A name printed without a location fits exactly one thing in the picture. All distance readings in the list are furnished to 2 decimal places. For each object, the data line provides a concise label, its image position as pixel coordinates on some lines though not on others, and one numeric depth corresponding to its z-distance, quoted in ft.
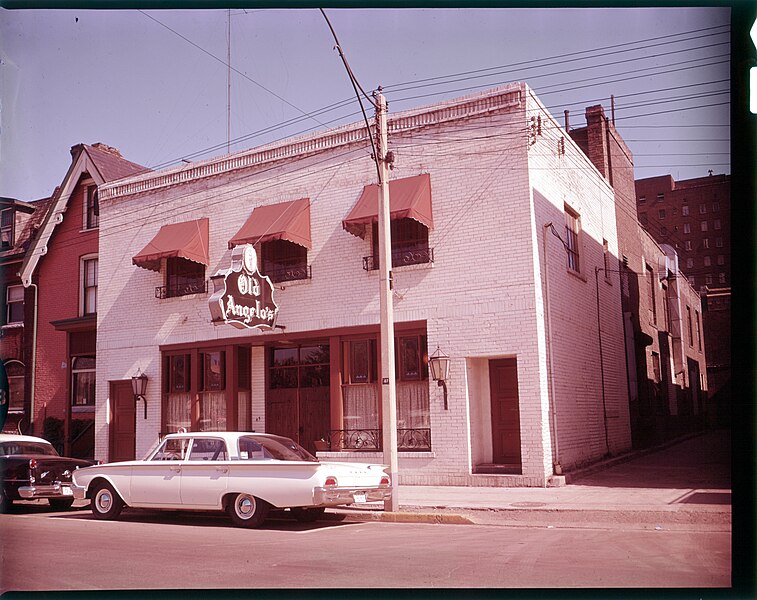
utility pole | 43.57
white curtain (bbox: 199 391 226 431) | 66.39
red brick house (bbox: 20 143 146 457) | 77.25
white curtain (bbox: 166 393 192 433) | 68.28
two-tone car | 48.39
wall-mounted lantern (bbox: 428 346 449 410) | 55.52
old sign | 54.54
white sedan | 38.65
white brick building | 55.31
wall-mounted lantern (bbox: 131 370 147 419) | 69.77
